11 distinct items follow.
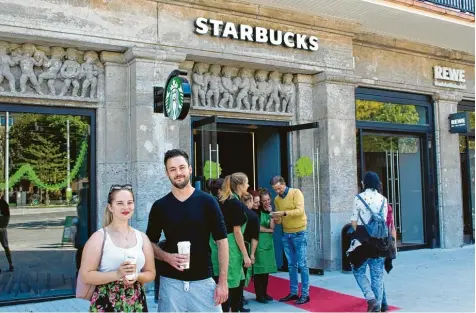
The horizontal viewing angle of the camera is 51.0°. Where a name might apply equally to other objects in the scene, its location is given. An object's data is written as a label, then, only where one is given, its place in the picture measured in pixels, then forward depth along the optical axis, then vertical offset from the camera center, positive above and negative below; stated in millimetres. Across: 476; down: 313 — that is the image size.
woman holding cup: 3158 -503
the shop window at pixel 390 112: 10172 +1411
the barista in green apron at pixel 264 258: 6648 -1028
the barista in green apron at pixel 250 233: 6004 -629
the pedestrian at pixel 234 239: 5410 -618
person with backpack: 5898 -724
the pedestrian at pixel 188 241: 3520 -432
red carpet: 6299 -1618
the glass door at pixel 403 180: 10750 -24
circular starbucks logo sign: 6090 +1107
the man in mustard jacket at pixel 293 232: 6688 -703
